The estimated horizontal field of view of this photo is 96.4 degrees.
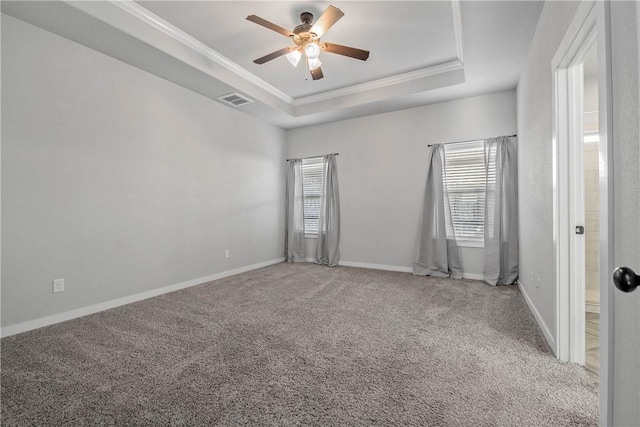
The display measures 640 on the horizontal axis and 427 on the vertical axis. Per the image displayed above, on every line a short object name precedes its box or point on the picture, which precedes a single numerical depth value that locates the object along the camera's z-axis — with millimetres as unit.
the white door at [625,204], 743
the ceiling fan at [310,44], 2430
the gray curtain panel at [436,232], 4176
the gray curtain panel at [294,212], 5512
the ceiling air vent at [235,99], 4012
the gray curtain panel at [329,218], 5109
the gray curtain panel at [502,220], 3768
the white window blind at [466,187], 4094
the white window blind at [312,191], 5453
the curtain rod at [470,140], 3832
